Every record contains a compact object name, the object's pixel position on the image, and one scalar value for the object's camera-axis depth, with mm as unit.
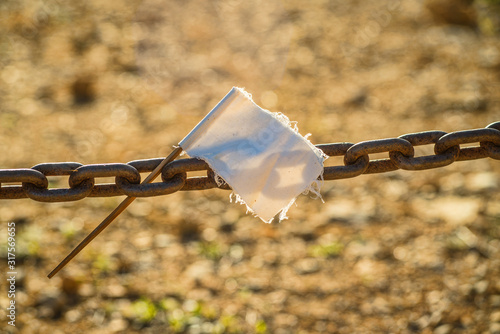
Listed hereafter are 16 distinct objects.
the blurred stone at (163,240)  6425
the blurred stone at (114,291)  5719
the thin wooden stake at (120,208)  3279
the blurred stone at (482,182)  7047
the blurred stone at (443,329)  5217
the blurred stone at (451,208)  6582
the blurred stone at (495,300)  5441
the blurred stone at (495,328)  5176
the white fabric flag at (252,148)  3318
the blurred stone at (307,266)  6027
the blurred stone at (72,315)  5426
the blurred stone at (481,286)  5625
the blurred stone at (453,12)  11719
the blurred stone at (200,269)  6004
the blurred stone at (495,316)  5277
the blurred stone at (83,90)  9469
